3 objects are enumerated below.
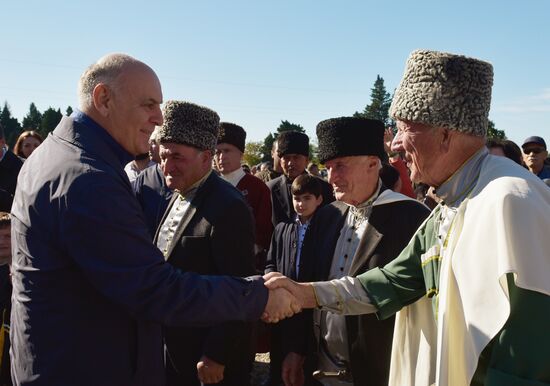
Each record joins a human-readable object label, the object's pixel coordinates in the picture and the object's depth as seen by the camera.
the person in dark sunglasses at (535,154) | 7.81
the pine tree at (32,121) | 67.51
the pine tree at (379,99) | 89.69
